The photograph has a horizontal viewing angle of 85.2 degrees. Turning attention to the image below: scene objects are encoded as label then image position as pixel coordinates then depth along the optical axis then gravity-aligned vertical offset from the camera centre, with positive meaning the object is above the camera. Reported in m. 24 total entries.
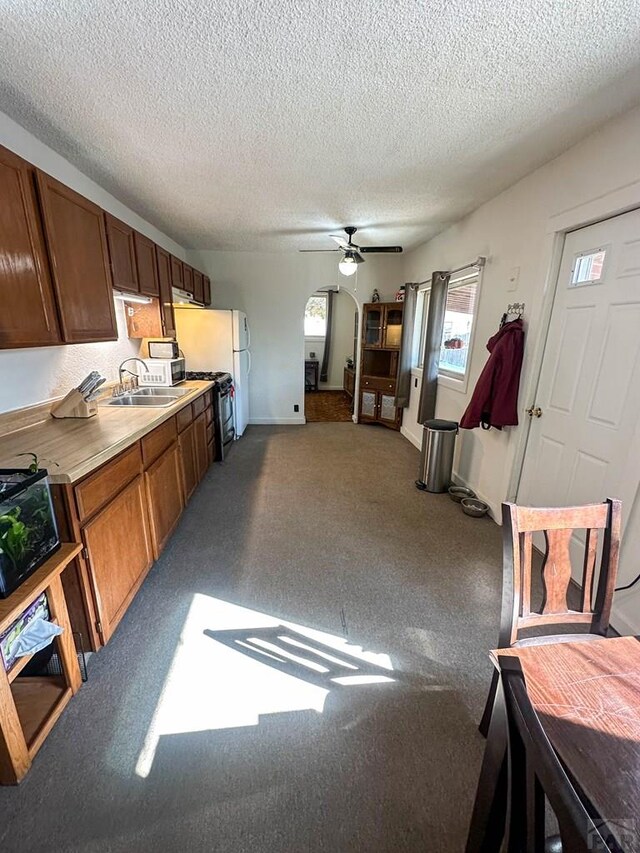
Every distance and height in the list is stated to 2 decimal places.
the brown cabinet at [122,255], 2.38 +0.50
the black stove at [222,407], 3.93 -0.89
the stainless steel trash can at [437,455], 3.32 -1.14
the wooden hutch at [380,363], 5.22 -0.47
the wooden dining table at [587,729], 0.60 -0.78
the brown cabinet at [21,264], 1.54 +0.27
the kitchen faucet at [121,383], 3.10 -0.51
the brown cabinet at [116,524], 1.49 -1.01
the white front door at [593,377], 1.79 -0.23
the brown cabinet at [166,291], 3.23 +0.33
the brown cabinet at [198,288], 4.33 +0.49
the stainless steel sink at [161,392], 3.19 -0.59
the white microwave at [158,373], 3.35 -0.44
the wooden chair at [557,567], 1.08 -0.72
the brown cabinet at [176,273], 3.55 +0.54
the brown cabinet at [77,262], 1.80 +0.35
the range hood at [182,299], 3.74 +0.32
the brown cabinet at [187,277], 3.92 +0.56
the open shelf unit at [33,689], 1.15 -1.37
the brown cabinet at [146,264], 2.78 +0.50
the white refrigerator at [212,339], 4.43 -0.14
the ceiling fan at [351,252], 3.73 +0.83
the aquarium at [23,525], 1.18 -0.71
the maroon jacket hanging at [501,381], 2.54 -0.34
